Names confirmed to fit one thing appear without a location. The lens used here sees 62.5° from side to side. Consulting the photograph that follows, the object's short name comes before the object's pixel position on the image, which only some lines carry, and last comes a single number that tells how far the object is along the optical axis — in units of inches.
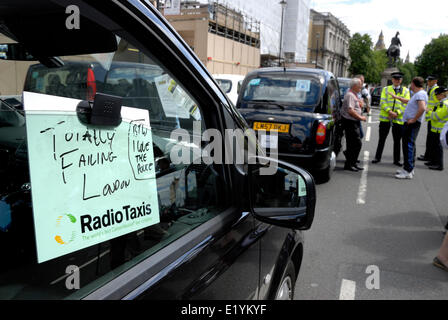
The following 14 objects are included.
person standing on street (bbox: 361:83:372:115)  591.2
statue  1300.4
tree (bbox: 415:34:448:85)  2955.2
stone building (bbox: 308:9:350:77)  2874.0
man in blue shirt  262.1
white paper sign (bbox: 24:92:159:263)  30.6
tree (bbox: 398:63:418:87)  4101.9
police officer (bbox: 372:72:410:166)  296.0
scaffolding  1112.8
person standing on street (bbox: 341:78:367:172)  275.9
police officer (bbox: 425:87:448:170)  297.3
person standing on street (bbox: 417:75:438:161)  332.6
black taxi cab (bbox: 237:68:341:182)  224.2
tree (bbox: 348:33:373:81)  2775.6
